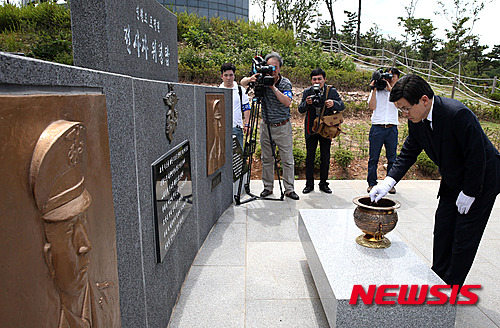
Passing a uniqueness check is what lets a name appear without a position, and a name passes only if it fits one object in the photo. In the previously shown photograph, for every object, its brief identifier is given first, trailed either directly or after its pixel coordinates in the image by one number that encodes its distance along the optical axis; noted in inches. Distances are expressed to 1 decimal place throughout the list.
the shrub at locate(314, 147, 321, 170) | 284.5
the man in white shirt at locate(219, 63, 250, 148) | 212.7
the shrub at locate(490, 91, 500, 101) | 701.9
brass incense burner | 100.0
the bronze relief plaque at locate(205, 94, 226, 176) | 157.4
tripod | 189.6
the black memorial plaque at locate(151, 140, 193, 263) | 91.0
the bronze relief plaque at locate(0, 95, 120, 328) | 33.4
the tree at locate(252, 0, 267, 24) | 1204.5
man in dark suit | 91.7
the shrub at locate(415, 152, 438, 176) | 297.6
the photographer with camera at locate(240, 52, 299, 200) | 188.7
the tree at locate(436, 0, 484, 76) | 893.7
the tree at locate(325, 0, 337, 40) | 1267.2
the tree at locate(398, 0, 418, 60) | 1124.4
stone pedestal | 79.0
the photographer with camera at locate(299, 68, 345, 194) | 210.5
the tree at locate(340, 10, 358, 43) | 1599.4
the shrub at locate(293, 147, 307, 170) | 289.3
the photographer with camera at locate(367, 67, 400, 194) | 212.2
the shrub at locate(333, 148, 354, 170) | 296.2
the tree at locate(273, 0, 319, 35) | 1074.7
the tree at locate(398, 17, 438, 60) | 1147.9
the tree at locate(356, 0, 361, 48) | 1418.6
